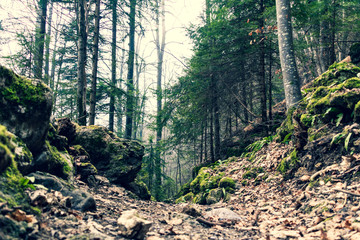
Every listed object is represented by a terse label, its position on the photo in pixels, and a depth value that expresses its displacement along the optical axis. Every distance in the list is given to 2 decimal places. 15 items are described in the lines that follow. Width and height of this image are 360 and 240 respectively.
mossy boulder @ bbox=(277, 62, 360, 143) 4.21
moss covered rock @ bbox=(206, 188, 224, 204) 6.14
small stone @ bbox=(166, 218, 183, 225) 3.33
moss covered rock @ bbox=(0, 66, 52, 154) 2.69
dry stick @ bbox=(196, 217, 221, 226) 3.54
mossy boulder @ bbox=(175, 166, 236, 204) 6.28
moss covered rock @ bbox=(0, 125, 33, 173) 1.70
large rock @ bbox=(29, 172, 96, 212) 2.74
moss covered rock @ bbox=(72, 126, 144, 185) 5.99
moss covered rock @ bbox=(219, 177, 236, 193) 6.32
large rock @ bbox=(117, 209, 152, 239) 2.33
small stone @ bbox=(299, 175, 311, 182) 4.31
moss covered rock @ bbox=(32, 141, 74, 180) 3.20
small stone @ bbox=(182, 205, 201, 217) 4.02
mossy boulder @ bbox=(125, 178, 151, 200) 6.34
